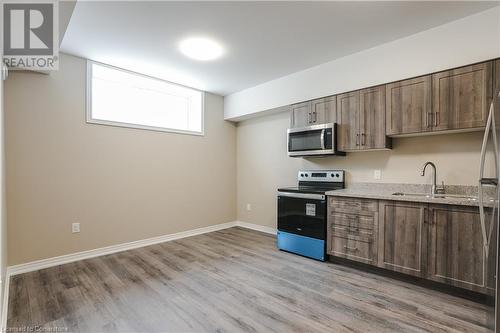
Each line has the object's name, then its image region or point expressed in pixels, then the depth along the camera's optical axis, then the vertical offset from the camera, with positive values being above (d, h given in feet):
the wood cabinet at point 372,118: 9.53 +1.87
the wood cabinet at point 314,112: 11.02 +2.45
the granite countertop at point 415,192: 7.29 -1.01
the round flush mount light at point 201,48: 9.30 +4.57
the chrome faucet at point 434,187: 8.86 -0.76
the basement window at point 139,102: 11.25 +3.18
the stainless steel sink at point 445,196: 8.11 -1.02
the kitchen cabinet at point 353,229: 9.05 -2.45
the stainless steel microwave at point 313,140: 10.80 +1.12
